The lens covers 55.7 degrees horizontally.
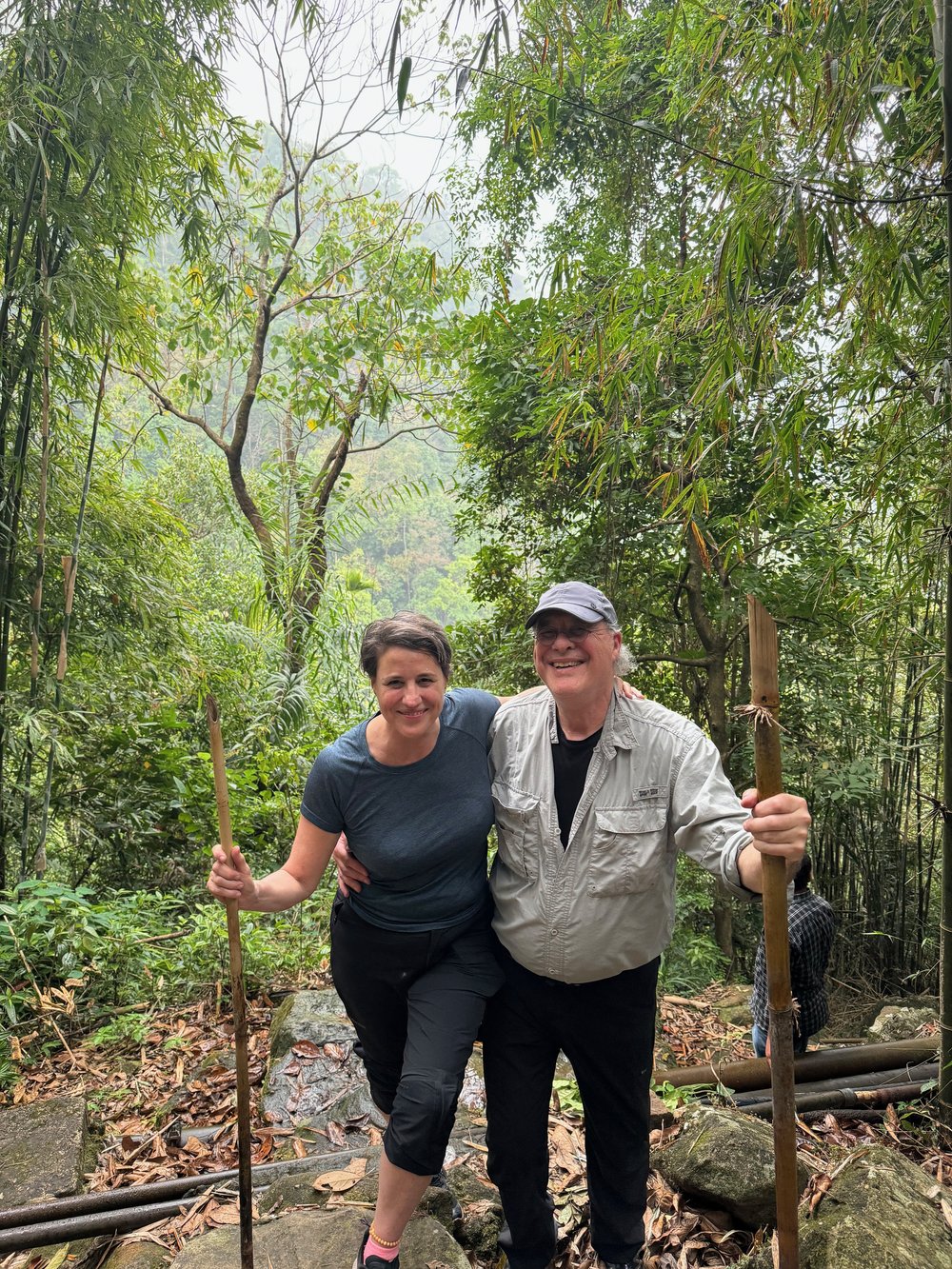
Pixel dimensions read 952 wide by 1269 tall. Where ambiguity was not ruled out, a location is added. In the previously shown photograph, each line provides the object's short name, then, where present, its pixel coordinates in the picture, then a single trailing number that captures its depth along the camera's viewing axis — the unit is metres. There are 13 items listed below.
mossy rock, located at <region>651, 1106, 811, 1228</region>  2.05
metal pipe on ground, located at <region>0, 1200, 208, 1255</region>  2.12
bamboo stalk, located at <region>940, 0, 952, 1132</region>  2.24
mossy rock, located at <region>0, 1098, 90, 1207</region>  2.36
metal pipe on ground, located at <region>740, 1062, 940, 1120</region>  2.56
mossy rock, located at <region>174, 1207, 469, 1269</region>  1.92
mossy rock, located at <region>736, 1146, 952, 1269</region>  1.69
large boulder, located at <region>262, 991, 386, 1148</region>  2.77
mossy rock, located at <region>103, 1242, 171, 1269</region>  2.07
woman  1.77
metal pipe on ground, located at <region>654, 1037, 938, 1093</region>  2.74
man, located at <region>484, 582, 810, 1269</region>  1.69
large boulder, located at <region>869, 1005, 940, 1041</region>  3.40
